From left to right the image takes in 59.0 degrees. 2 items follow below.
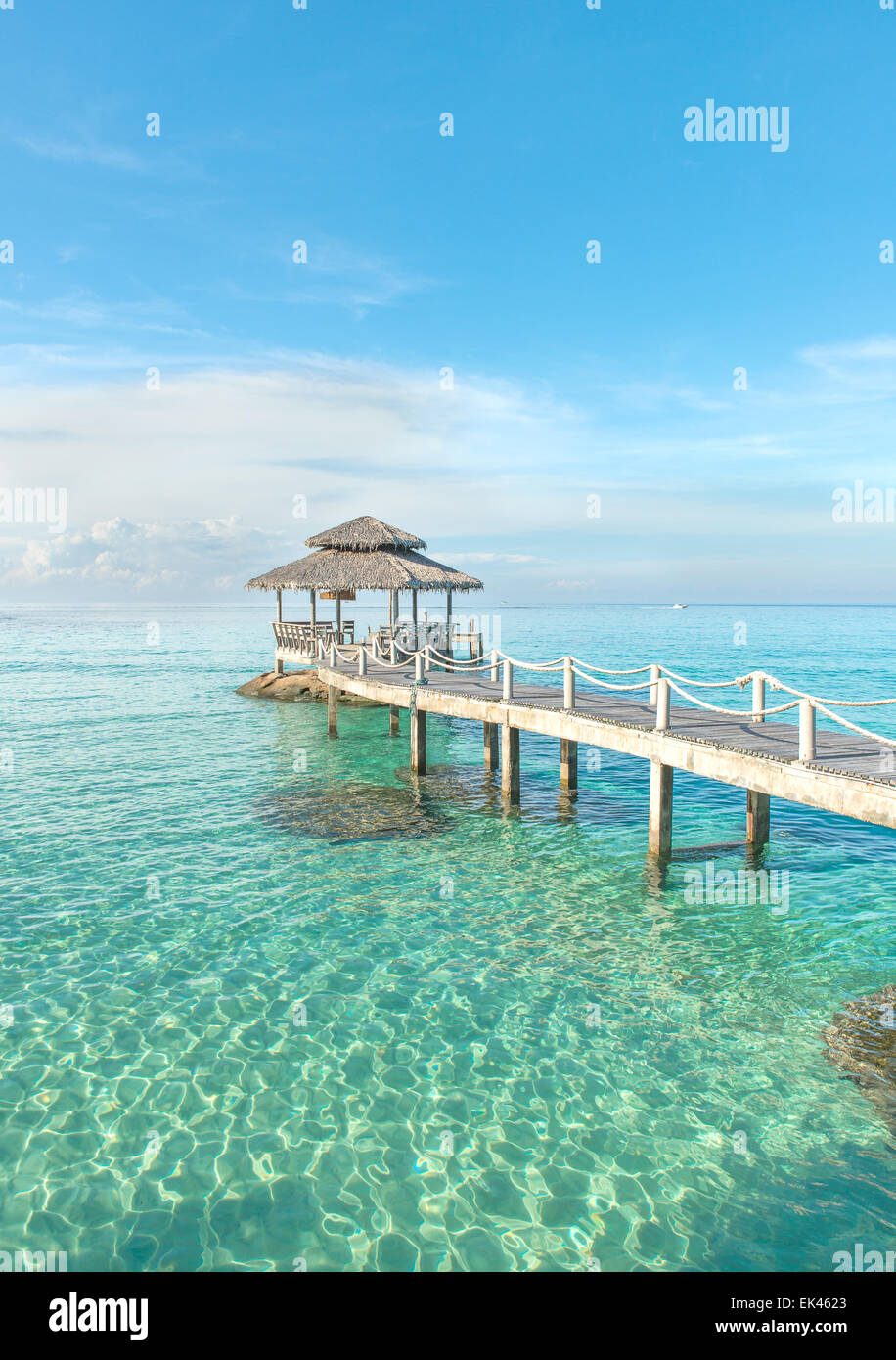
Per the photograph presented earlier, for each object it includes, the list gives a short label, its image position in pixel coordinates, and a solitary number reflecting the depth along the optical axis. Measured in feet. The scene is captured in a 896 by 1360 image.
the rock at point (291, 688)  99.39
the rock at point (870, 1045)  21.49
